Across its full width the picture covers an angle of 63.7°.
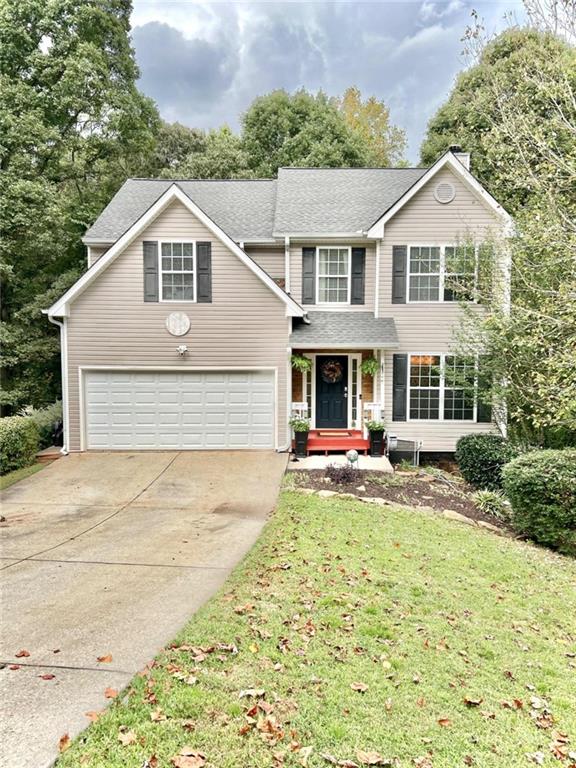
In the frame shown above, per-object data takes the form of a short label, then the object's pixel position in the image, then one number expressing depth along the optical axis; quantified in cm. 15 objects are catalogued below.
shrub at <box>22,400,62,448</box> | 1380
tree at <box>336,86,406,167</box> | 3031
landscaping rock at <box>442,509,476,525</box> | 866
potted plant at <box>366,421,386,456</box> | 1234
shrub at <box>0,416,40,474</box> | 1110
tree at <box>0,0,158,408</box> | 1409
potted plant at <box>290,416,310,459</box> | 1220
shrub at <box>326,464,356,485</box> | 1028
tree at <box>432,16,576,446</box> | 748
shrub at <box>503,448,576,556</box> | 804
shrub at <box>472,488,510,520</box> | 939
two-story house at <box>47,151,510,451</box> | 1235
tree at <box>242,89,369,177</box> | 2575
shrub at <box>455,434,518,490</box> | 1069
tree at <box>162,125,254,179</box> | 2573
